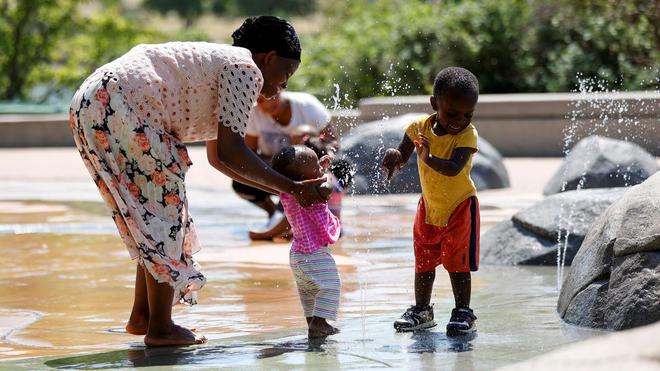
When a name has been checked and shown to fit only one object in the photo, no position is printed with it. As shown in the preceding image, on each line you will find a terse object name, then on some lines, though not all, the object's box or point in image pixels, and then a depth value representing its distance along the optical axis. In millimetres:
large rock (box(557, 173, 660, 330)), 10333
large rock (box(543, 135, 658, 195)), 20779
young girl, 10766
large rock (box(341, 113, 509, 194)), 24210
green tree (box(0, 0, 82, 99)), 47517
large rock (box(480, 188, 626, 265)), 15032
